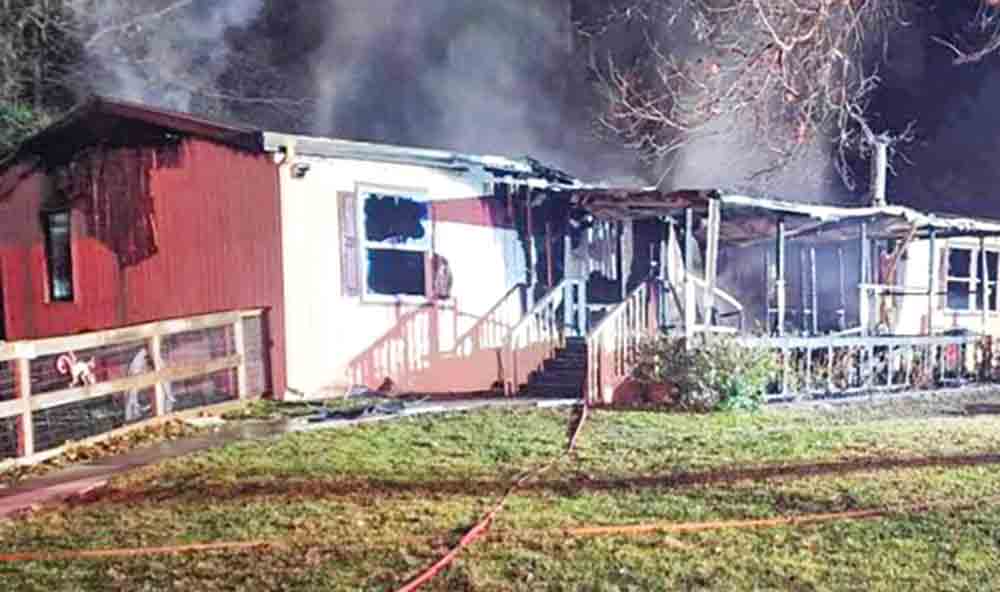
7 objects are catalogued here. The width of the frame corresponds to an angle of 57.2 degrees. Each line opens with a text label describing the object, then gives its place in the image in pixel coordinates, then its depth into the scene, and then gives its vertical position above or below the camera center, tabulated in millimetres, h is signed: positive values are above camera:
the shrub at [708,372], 10242 -1386
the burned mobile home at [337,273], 10141 -183
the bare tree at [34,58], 19203 +4790
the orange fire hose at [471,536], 4180 -1465
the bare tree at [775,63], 7980 +1770
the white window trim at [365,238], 10992 +252
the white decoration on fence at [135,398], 8984 -1328
